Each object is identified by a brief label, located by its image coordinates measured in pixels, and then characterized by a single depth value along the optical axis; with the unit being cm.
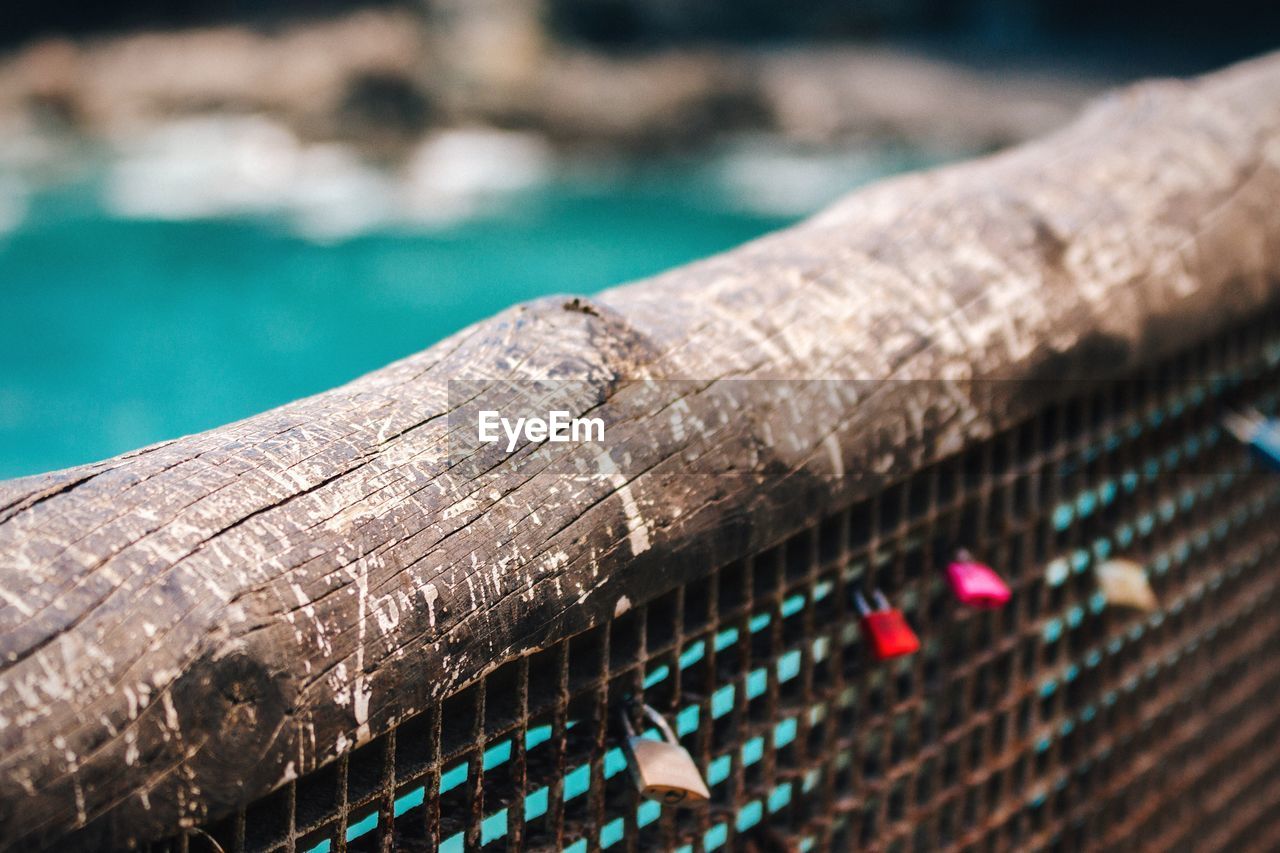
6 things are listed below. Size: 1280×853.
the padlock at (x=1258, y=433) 207
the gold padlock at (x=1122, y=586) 200
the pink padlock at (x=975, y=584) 185
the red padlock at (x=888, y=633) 182
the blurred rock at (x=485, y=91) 1095
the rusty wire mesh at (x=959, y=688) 168
